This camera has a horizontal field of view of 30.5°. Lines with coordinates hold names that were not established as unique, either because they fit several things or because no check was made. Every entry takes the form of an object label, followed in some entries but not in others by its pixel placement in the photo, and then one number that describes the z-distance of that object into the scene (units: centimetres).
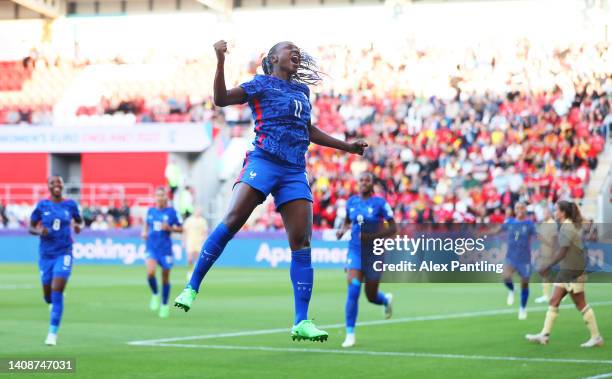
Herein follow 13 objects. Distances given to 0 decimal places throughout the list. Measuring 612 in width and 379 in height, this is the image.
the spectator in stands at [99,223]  4231
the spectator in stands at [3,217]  4391
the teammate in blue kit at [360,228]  1588
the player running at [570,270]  1510
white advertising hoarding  4434
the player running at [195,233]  3388
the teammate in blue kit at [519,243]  2233
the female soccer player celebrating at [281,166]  789
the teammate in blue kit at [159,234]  2184
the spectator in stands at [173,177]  4200
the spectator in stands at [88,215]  4016
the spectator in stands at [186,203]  4088
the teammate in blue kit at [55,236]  1603
